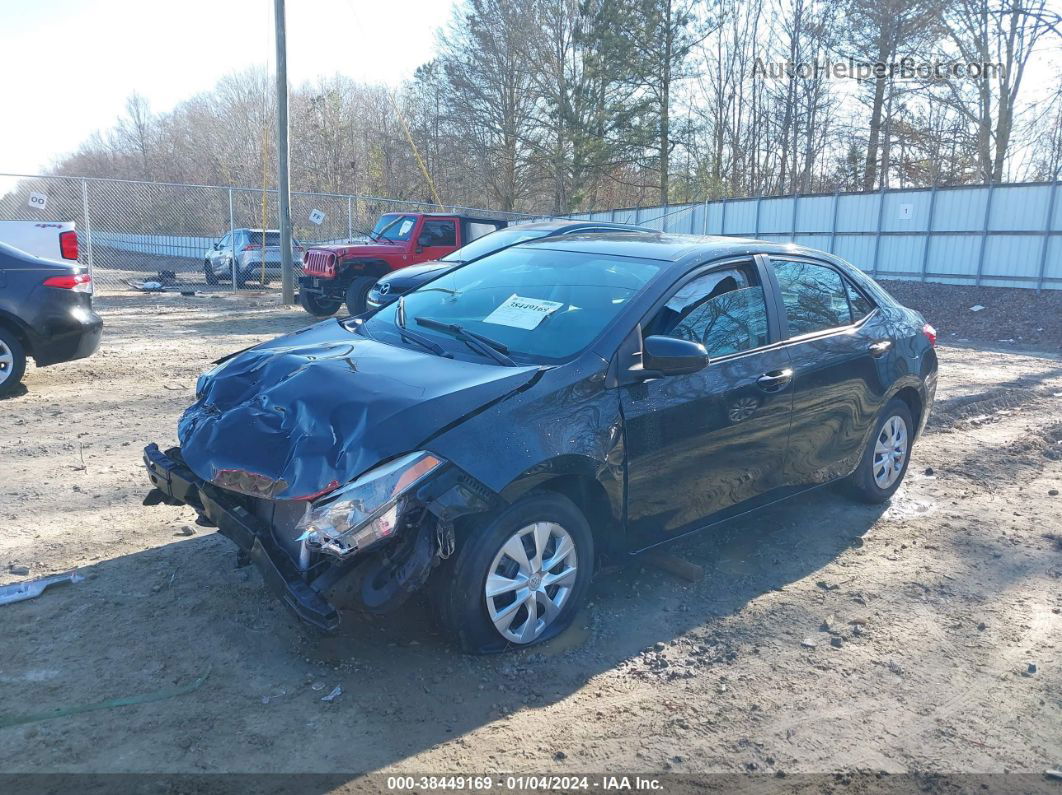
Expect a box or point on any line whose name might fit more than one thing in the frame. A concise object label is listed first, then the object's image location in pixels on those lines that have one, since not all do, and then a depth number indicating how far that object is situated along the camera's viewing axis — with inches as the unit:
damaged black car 121.2
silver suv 808.3
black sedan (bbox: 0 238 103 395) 291.9
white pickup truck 408.5
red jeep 550.6
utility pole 633.0
